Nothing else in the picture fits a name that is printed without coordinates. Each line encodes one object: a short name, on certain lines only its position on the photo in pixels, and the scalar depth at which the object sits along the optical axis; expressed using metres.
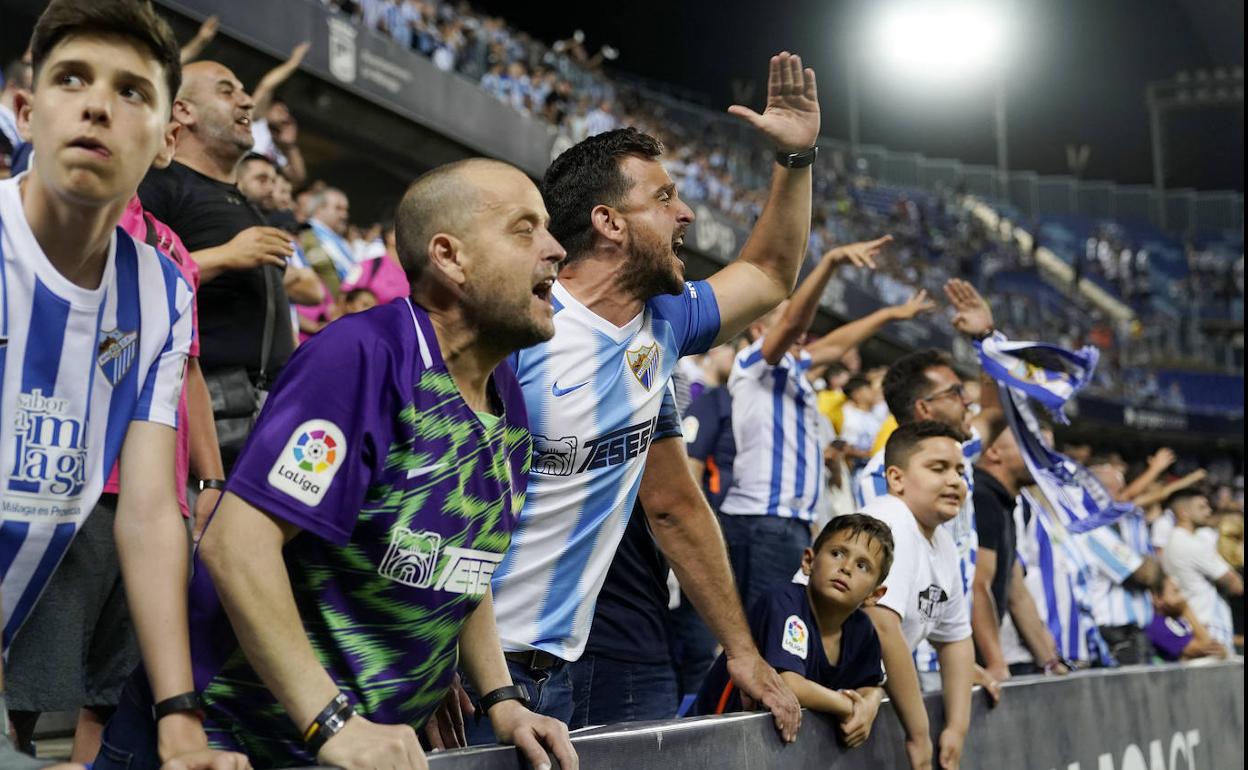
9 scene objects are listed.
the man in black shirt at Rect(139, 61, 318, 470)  3.40
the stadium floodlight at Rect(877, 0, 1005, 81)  37.41
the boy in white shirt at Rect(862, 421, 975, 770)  3.86
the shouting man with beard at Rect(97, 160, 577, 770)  1.83
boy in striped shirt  1.81
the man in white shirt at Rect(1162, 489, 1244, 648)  11.34
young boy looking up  3.50
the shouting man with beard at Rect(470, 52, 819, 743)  2.86
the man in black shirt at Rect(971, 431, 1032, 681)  5.09
